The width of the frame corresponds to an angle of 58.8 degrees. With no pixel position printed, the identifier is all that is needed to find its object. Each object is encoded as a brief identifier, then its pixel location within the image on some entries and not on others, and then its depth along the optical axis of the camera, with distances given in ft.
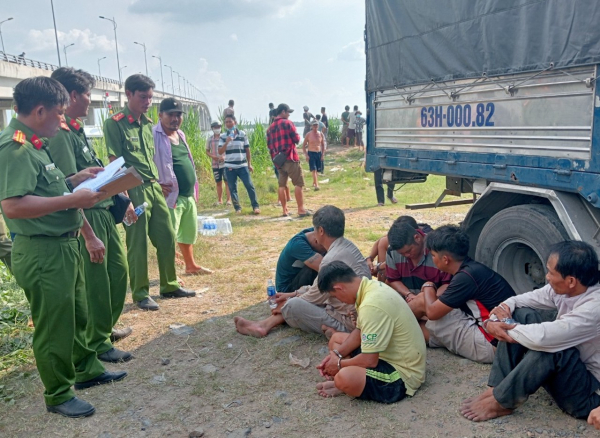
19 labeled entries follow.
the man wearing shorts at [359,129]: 73.46
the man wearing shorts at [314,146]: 42.98
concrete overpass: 77.61
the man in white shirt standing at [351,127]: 75.38
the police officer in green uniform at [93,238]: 11.75
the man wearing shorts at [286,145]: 30.66
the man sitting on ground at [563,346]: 8.66
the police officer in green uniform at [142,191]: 15.47
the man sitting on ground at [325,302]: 12.73
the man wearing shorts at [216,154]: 34.17
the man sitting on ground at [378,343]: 9.97
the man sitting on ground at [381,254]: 14.32
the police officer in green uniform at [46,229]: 9.27
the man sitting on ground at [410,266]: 12.62
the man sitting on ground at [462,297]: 11.11
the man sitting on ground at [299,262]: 13.99
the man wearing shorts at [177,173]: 17.74
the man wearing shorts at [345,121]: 80.18
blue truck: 10.92
